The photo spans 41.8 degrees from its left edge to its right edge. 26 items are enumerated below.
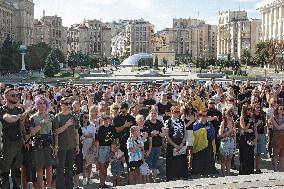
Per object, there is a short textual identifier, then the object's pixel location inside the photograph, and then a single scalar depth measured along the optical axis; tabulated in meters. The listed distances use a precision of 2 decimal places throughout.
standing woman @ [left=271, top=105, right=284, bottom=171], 7.98
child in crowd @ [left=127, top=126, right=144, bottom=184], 6.69
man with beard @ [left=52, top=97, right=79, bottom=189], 6.14
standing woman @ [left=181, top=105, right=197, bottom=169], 7.63
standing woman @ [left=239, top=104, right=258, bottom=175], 7.60
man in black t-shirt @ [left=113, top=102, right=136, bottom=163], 7.28
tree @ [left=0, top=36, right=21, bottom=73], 52.35
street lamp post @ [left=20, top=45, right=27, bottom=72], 52.84
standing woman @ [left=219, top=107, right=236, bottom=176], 7.65
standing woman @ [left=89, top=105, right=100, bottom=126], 7.40
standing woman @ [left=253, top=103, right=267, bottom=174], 7.91
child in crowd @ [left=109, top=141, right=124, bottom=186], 6.93
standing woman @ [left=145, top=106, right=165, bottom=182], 7.35
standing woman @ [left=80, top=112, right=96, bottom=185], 7.28
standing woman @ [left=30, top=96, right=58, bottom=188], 6.02
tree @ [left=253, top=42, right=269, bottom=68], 57.68
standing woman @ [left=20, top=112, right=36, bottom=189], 6.07
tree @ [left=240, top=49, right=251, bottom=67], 76.33
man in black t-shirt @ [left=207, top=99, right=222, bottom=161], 8.42
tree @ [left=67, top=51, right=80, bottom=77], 65.89
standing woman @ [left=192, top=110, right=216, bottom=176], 7.62
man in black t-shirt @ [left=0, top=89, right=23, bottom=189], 5.85
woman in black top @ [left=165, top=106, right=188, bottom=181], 7.09
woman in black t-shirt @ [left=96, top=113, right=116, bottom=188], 6.95
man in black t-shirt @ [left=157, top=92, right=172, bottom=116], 9.22
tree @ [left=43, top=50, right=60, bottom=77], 47.43
